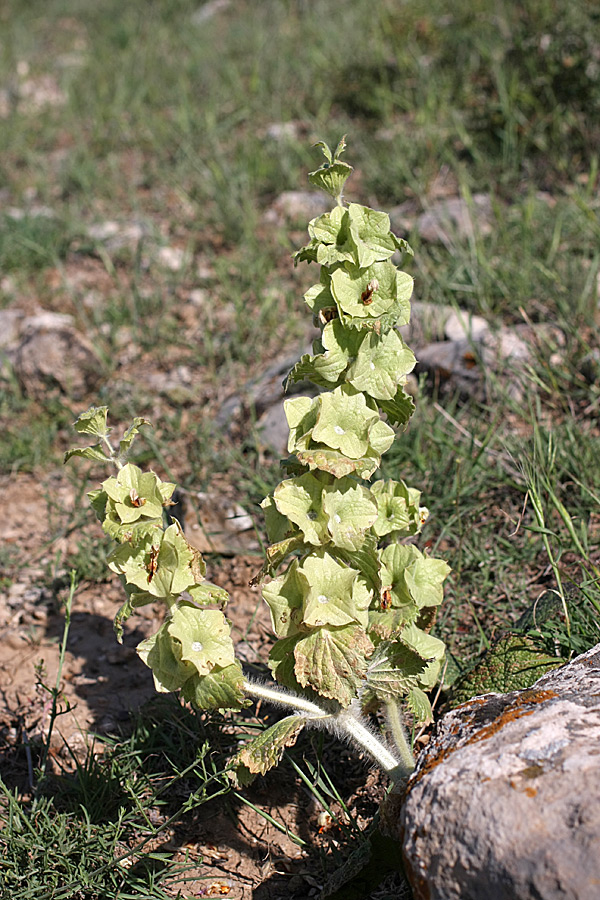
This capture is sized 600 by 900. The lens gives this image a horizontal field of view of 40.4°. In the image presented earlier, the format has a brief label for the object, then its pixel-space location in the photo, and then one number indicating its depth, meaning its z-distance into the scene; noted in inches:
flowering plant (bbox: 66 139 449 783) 62.8
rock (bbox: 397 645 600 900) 48.9
